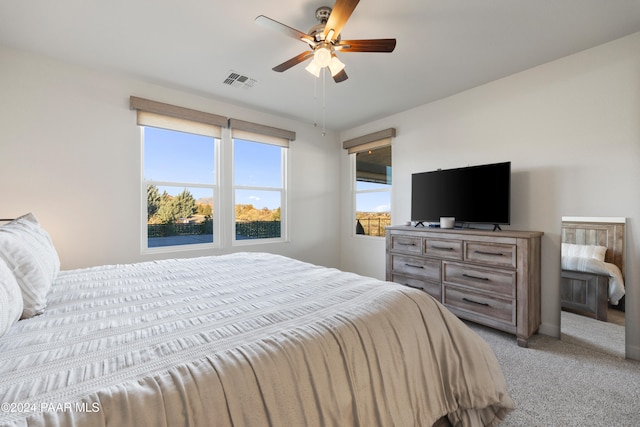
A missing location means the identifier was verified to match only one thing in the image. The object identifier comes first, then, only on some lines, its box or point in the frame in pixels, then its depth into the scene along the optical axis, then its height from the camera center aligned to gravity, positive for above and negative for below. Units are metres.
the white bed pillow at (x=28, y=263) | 1.08 -0.25
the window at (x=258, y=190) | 3.67 +0.31
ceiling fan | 1.65 +1.16
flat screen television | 2.62 +0.19
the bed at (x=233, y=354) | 0.64 -0.43
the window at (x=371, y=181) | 4.01 +0.48
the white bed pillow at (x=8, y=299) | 0.88 -0.32
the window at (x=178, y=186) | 3.06 +0.30
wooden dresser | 2.30 -0.62
